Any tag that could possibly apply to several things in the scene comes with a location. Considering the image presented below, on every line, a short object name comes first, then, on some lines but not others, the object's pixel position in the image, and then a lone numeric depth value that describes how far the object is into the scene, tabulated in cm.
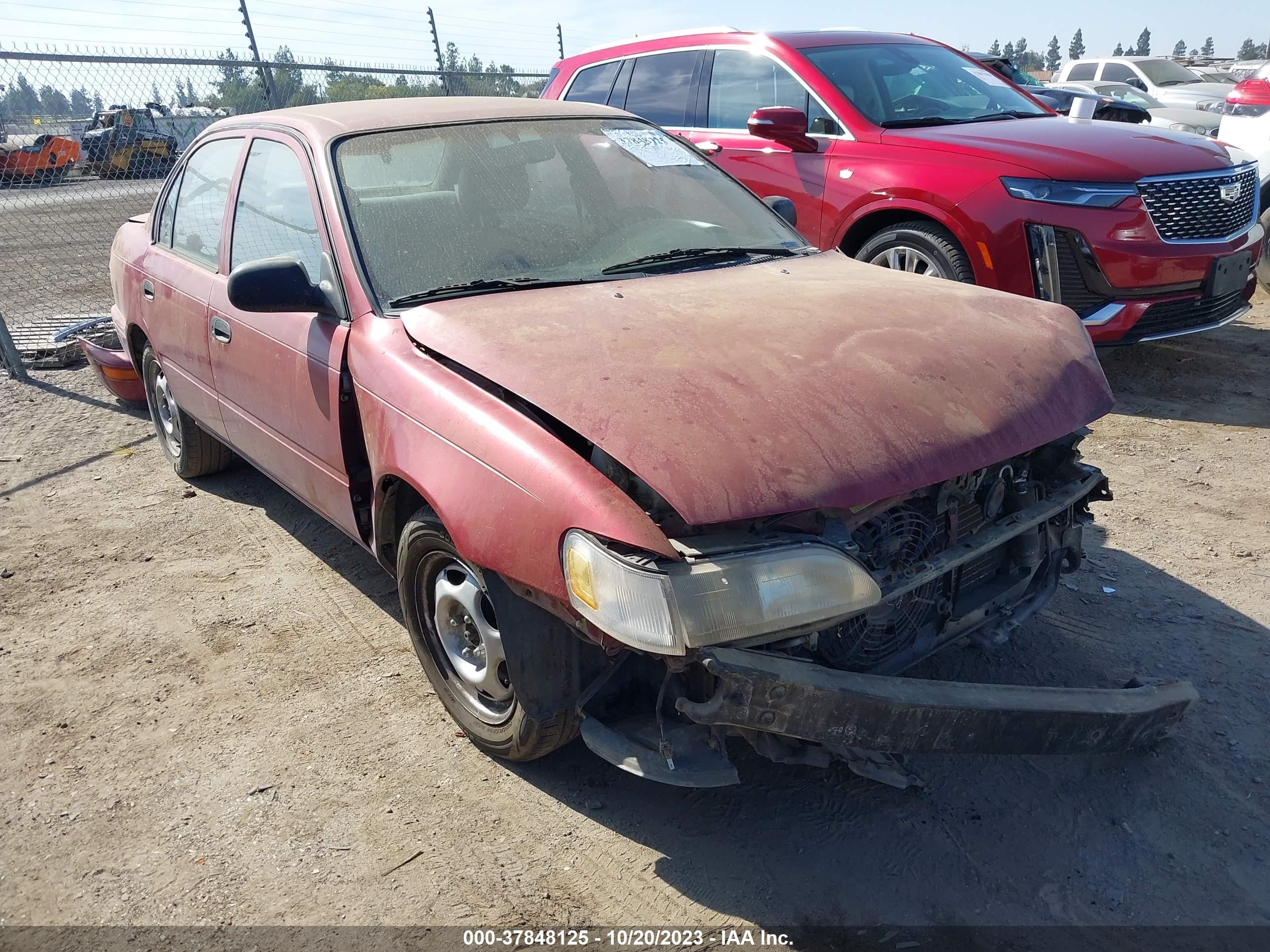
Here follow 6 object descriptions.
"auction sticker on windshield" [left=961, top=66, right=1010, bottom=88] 647
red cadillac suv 502
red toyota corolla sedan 205
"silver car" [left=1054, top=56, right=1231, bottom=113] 1607
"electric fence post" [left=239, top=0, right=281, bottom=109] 1067
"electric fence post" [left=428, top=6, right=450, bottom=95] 1359
